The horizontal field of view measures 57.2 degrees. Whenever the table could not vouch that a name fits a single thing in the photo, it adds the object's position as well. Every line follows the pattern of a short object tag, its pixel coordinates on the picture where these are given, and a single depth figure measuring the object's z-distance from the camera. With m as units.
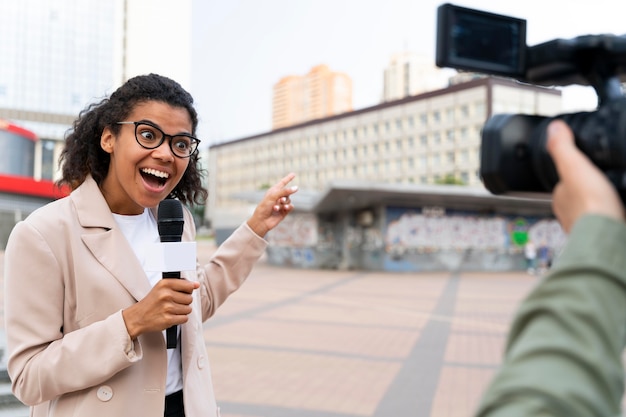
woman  1.42
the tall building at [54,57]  52.81
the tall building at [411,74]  97.56
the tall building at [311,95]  118.44
